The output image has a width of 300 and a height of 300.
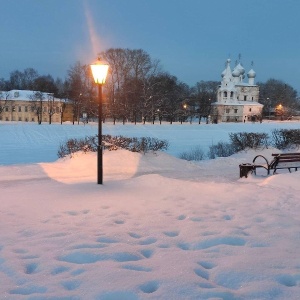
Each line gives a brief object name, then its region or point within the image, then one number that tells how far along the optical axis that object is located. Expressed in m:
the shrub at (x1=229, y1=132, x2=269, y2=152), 20.88
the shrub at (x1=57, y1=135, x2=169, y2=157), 16.55
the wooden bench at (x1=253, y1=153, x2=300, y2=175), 12.93
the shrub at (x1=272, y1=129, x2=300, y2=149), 21.81
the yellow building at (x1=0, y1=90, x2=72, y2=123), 76.00
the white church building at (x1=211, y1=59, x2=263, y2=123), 88.19
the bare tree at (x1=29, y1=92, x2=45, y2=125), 73.31
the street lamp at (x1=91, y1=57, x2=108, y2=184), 10.06
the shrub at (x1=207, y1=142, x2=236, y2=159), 23.50
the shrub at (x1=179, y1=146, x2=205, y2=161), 23.73
